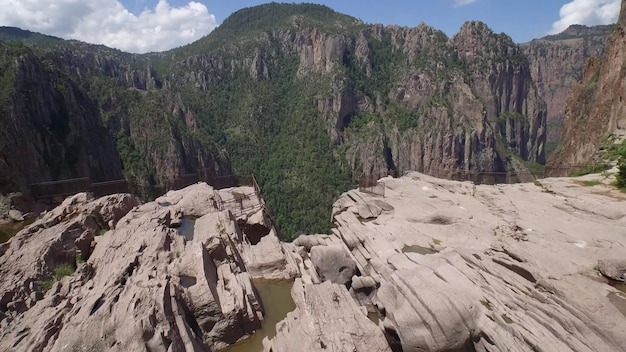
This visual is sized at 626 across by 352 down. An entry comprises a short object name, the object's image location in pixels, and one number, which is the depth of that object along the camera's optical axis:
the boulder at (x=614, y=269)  13.35
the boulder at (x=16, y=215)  22.38
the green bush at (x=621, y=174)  22.28
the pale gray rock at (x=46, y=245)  13.67
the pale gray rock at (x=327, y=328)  13.09
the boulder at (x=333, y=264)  19.86
